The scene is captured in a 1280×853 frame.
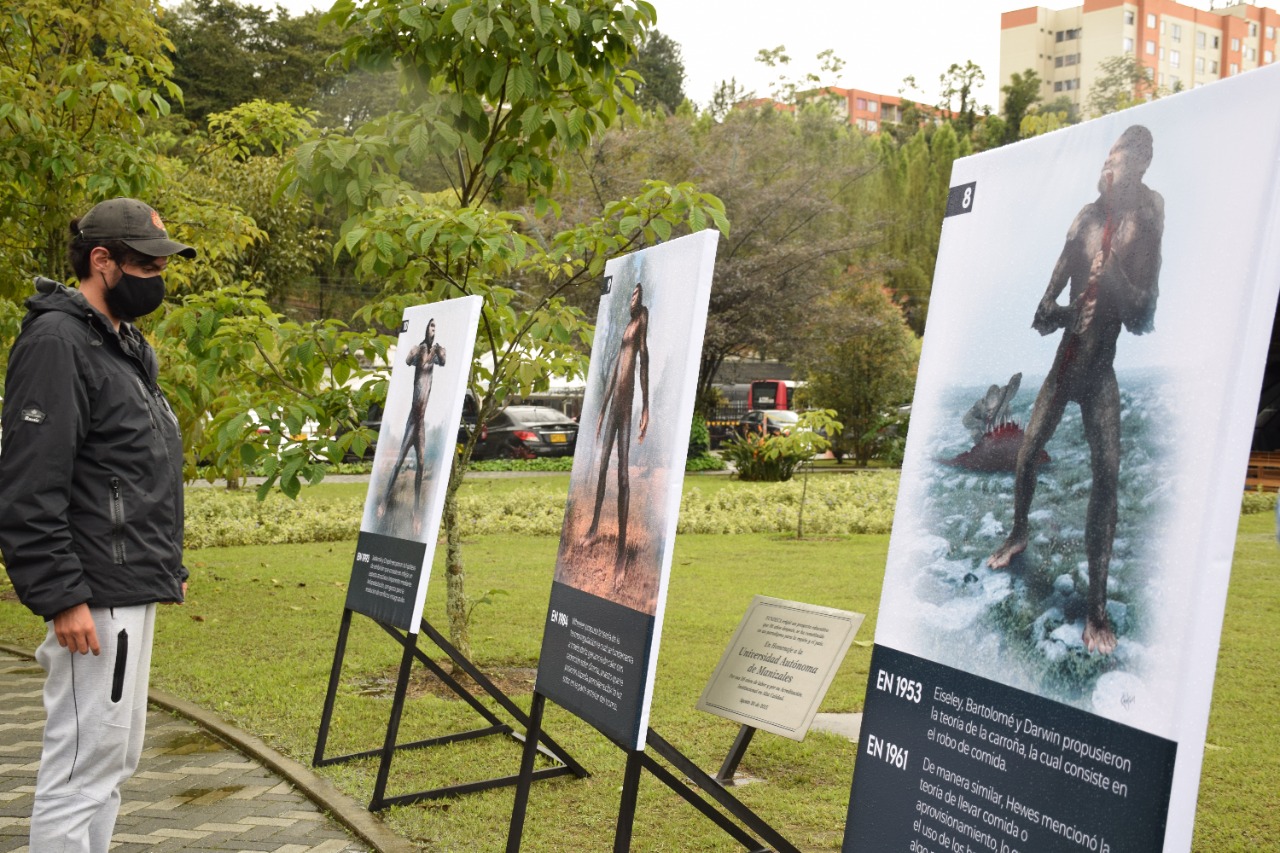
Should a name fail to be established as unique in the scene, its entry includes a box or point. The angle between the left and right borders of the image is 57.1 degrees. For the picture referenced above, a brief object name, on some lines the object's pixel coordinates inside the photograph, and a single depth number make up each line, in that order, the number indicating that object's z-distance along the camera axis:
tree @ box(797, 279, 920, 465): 29.08
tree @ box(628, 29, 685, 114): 57.75
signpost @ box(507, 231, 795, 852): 3.31
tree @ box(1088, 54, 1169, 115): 57.94
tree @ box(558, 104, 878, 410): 28.58
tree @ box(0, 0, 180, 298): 8.10
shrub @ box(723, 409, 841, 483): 21.41
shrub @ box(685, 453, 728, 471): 27.03
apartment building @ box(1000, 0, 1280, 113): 101.00
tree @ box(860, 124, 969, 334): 48.66
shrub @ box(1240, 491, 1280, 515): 18.05
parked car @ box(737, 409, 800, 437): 31.38
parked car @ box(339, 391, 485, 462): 25.96
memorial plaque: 4.33
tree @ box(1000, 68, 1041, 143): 67.56
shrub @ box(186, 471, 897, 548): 14.23
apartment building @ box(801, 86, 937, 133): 117.43
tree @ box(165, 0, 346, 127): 39.25
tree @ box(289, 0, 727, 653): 5.97
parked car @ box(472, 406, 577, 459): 28.91
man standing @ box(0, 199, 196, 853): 3.10
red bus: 44.44
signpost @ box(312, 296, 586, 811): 4.69
